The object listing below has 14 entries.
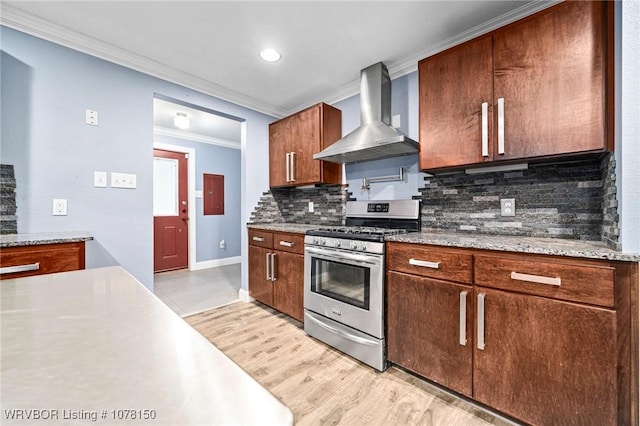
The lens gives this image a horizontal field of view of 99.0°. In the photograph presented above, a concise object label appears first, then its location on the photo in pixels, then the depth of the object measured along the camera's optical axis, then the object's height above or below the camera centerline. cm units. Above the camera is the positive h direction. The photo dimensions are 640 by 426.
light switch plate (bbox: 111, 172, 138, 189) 228 +26
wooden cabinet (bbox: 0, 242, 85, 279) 146 -27
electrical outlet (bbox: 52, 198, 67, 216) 201 +3
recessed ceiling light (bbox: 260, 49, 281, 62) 226 +132
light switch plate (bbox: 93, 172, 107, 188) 218 +26
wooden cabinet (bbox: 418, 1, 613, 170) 135 +69
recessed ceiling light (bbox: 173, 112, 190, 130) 358 +121
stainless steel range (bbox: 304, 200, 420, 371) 183 -53
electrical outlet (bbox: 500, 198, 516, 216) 181 +2
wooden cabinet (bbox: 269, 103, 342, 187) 279 +72
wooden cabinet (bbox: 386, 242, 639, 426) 111 -58
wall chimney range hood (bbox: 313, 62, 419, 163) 222 +73
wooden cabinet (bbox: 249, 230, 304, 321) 249 -60
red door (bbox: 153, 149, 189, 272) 436 +0
